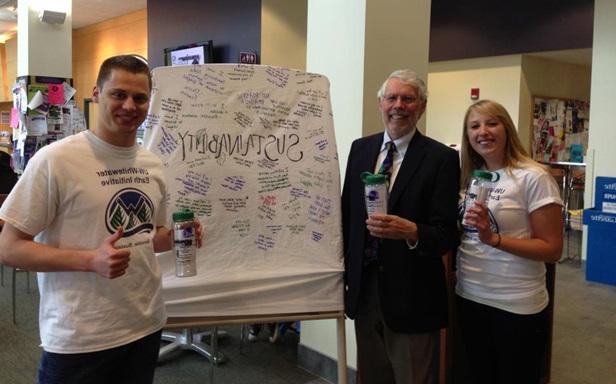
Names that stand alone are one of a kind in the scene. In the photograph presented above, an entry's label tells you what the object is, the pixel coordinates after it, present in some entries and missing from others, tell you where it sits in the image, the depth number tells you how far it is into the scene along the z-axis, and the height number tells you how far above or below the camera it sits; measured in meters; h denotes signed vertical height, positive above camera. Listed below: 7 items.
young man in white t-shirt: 1.33 -0.22
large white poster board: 1.92 -0.11
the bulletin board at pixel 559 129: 7.86 +0.57
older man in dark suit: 1.79 -0.28
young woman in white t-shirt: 1.84 -0.33
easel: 1.86 -0.58
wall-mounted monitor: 5.69 +1.17
